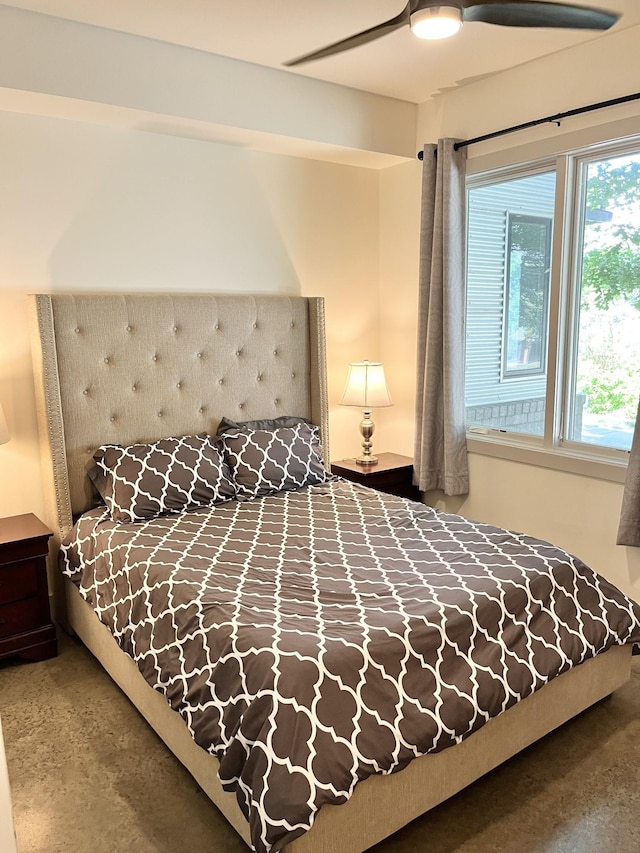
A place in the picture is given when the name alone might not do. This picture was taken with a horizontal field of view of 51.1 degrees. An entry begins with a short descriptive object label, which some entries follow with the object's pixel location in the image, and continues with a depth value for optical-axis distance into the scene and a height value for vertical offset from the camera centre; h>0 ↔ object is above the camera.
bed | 1.81 -0.93
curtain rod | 2.92 +0.88
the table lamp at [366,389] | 3.95 -0.47
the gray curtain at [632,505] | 2.95 -0.89
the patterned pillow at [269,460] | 3.39 -0.77
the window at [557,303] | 3.15 +0.01
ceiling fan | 2.02 +0.90
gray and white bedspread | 1.70 -0.98
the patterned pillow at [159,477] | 3.03 -0.77
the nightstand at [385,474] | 3.92 -0.97
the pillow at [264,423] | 3.64 -0.63
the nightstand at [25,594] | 2.85 -1.20
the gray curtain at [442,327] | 3.68 -0.11
